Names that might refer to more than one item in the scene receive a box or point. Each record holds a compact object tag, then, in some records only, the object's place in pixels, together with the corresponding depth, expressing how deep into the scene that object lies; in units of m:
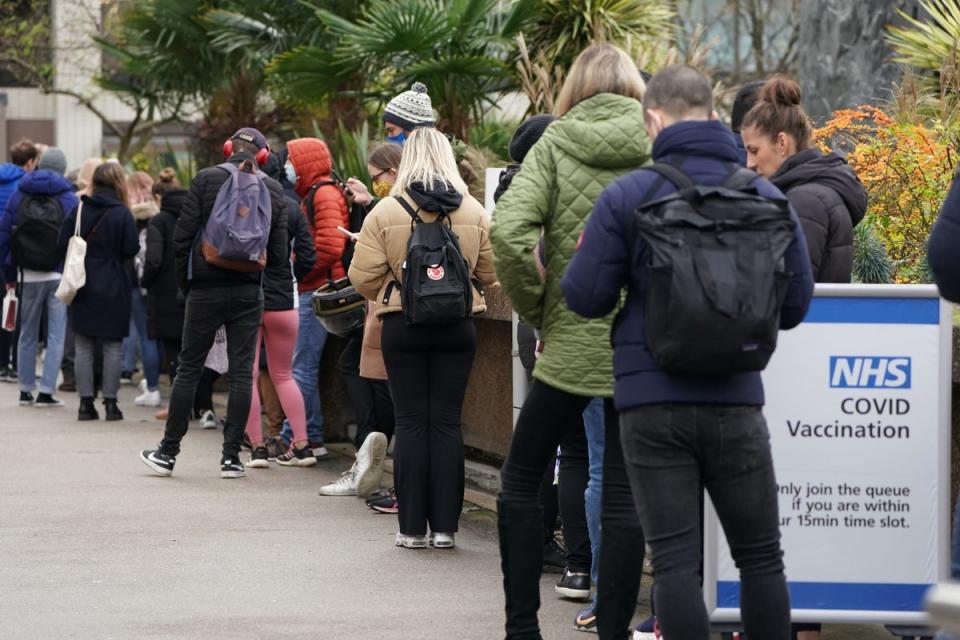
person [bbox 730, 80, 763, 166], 11.68
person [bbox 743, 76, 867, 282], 10.39
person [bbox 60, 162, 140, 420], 23.36
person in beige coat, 13.66
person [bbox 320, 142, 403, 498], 15.64
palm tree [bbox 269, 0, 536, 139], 25.06
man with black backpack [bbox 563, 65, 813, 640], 7.63
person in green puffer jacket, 9.45
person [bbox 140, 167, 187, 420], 23.05
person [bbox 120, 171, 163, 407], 25.80
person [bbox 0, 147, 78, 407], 25.27
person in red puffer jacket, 18.75
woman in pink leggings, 18.63
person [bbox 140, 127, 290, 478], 17.52
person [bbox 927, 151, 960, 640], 7.45
